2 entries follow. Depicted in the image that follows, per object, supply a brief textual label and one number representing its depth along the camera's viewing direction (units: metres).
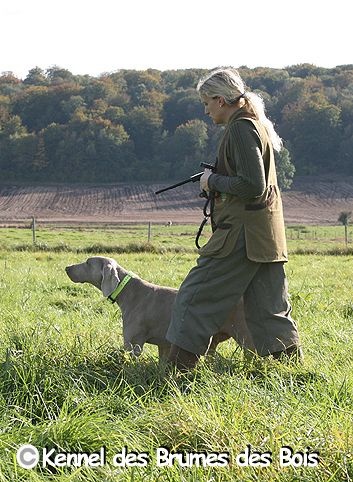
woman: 9.80
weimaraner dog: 10.76
